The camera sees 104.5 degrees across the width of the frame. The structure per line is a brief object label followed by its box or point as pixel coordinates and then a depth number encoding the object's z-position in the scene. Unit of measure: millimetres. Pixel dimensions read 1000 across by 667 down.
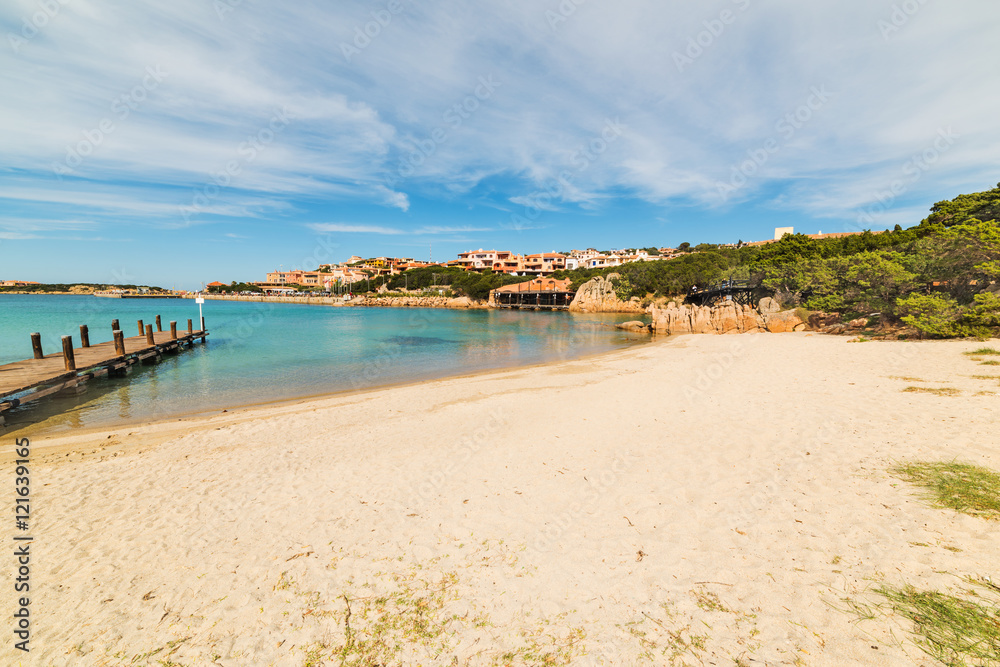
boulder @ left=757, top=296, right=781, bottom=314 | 32156
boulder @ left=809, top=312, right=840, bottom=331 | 24906
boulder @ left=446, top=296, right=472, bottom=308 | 80962
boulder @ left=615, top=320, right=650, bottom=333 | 36094
